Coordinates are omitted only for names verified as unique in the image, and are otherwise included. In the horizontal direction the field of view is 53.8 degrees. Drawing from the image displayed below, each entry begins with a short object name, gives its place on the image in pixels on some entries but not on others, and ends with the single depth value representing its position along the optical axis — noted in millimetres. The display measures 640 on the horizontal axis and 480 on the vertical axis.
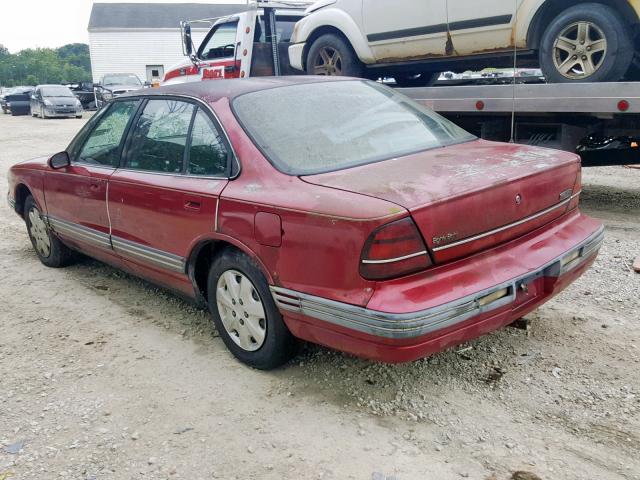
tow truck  5180
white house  43875
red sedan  2615
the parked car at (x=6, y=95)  31375
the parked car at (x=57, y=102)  25438
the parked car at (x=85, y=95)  30000
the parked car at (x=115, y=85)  27162
